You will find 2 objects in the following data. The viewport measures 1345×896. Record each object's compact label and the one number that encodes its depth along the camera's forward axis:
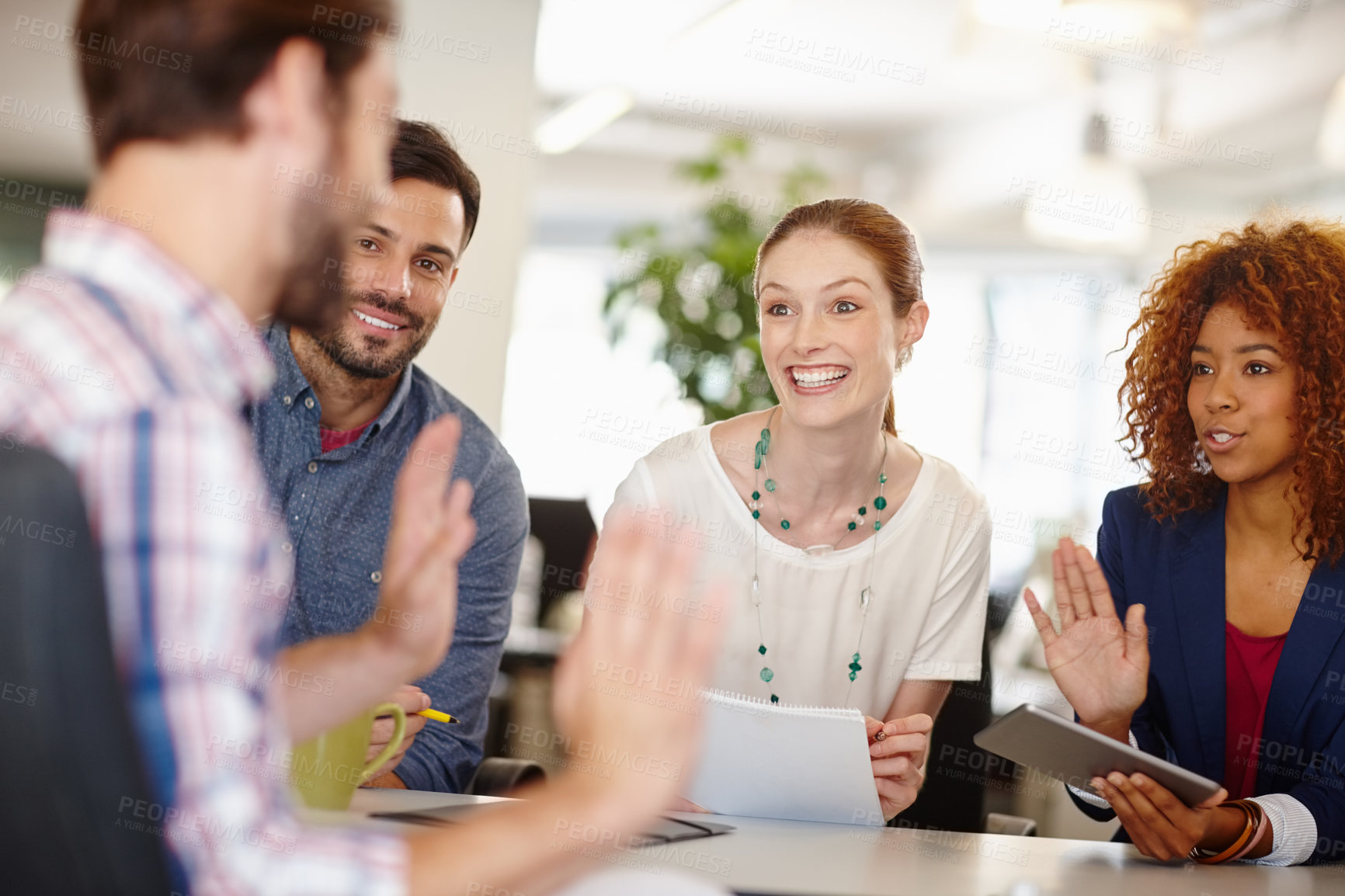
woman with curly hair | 1.79
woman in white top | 2.11
